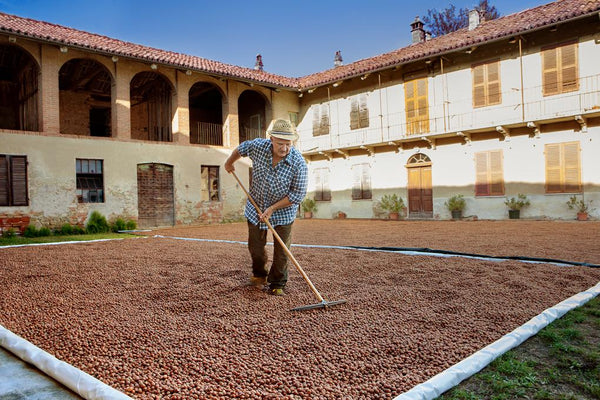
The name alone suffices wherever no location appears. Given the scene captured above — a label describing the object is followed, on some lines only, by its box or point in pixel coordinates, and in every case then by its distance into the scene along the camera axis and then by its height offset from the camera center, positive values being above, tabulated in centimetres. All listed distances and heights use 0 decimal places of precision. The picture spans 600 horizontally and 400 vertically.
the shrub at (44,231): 1246 -69
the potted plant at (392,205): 1677 -31
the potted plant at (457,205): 1514 -36
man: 378 +7
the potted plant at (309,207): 1959 -32
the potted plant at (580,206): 1260 -46
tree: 2391 +1043
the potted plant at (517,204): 1378 -38
